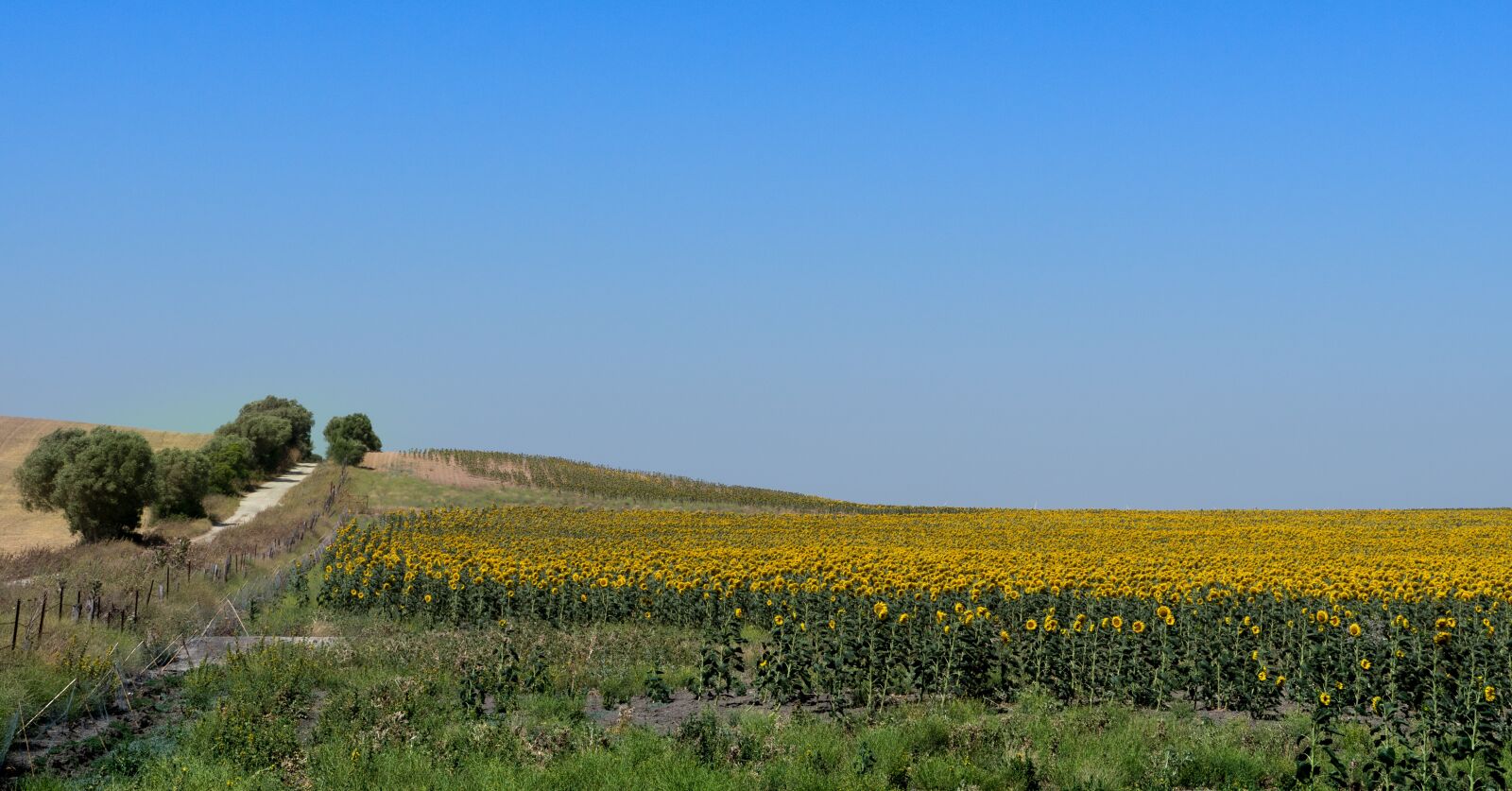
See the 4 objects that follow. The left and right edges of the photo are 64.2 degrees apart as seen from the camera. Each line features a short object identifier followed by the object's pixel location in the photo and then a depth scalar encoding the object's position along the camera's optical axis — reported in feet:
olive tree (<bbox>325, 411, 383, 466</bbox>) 281.54
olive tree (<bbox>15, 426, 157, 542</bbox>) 173.68
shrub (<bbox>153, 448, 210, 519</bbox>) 198.70
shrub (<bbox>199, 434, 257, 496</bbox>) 245.24
